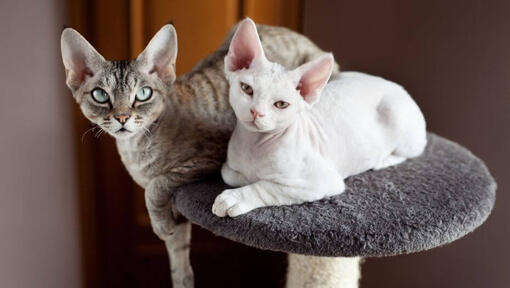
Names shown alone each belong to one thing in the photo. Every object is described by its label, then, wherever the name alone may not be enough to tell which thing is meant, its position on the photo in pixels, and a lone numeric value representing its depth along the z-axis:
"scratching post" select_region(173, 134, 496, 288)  0.90
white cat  0.90
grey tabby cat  0.98
